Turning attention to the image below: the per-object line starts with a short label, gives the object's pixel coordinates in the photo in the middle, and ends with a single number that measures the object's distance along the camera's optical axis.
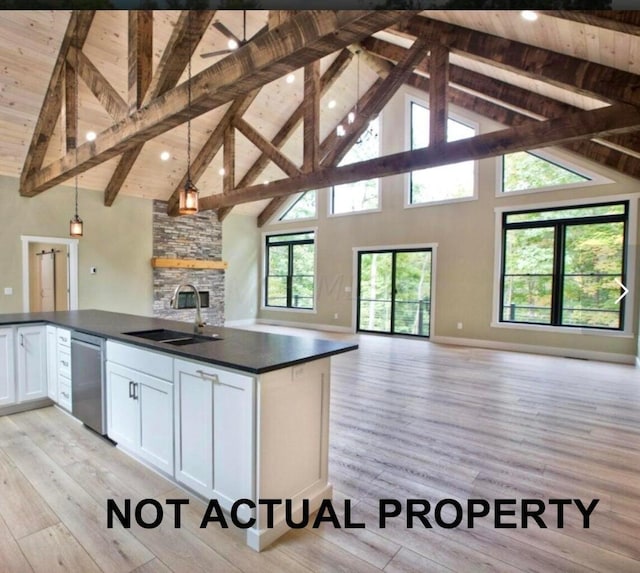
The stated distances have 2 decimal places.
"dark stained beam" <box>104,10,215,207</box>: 3.37
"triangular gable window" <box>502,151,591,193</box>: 6.42
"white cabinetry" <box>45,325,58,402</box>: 3.54
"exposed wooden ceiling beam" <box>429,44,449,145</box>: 4.68
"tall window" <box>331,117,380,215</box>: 8.73
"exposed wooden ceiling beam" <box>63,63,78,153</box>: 5.08
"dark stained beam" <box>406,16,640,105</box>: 3.56
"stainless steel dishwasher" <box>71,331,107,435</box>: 2.92
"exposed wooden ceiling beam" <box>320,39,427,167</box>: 5.39
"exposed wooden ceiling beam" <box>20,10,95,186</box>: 4.80
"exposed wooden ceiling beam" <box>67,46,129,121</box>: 4.16
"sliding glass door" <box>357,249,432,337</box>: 8.12
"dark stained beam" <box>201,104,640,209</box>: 3.58
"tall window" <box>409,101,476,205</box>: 7.45
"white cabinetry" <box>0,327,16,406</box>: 3.44
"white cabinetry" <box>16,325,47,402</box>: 3.54
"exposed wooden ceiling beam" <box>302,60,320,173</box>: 5.79
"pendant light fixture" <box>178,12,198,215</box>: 3.21
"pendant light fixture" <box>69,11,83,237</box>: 4.93
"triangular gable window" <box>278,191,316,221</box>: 9.83
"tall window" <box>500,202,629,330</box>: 6.11
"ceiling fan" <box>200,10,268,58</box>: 3.73
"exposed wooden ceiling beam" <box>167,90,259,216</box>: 7.30
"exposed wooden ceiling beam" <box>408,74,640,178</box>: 5.72
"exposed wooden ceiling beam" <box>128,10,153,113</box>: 3.62
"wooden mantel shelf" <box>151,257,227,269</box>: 8.57
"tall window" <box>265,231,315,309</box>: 9.96
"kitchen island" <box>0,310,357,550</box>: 1.86
